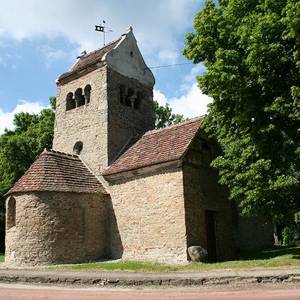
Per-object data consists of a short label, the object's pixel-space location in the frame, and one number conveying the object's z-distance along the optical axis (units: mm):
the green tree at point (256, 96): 13914
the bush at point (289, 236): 29234
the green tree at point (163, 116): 39531
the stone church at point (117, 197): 17969
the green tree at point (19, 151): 30797
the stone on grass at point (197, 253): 16391
